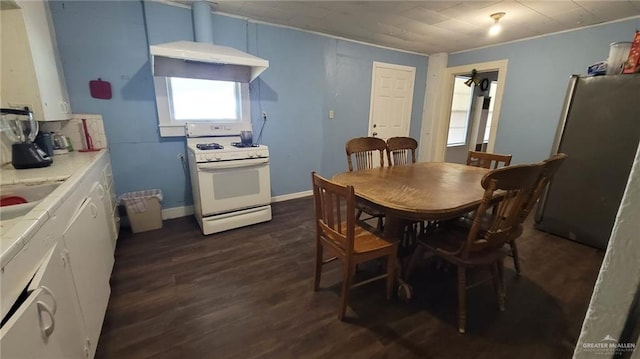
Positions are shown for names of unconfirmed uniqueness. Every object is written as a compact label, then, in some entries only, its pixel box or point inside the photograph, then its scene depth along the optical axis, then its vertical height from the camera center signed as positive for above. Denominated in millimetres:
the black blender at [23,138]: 1654 -177
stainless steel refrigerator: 2328 -295
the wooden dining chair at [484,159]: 2374 -372
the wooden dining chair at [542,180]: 1518 -347
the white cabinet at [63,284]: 721 -605
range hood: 2328 +498
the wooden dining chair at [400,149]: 2766 -328
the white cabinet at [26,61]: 1650 +314
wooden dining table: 1482 -467
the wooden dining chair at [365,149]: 2482 -308
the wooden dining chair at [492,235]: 1351 -704
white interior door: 4383 +284
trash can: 2697 -972
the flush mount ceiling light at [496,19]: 2820 +1060
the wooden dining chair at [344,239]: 1484 -776
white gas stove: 2637 -674
